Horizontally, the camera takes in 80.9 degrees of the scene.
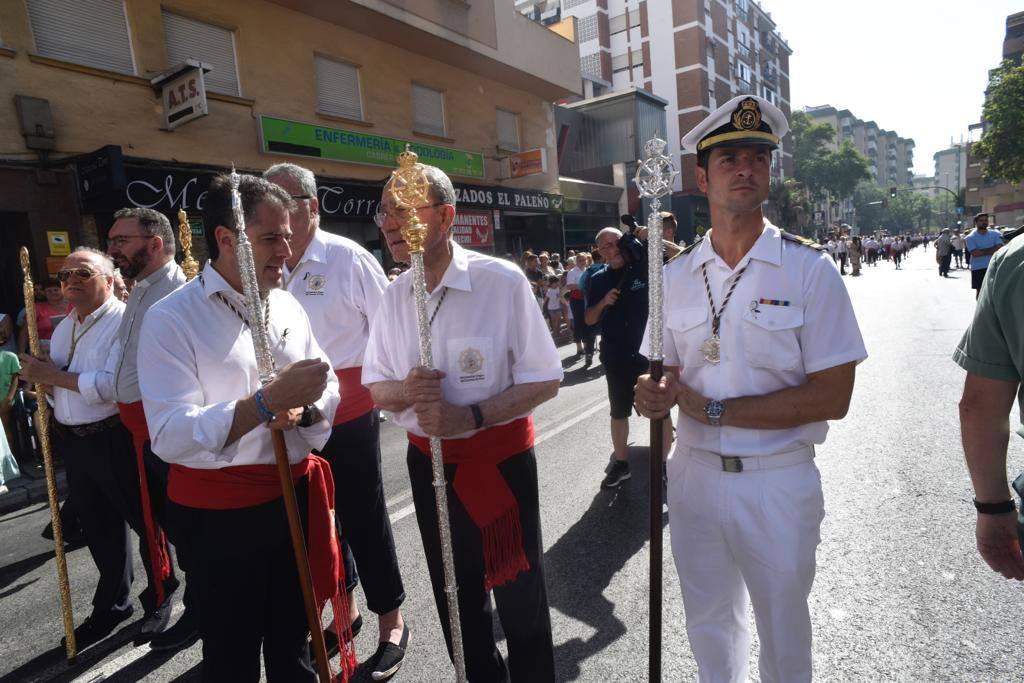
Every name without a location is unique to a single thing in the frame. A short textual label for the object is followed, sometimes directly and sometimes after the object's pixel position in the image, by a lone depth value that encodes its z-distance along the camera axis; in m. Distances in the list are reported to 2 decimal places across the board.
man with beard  3.05
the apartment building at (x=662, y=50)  36.25
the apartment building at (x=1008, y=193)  49.44
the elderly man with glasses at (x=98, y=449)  3.27
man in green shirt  1.48
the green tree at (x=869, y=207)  92.25
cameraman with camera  4.59
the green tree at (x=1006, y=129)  25.67
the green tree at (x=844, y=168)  58.94
